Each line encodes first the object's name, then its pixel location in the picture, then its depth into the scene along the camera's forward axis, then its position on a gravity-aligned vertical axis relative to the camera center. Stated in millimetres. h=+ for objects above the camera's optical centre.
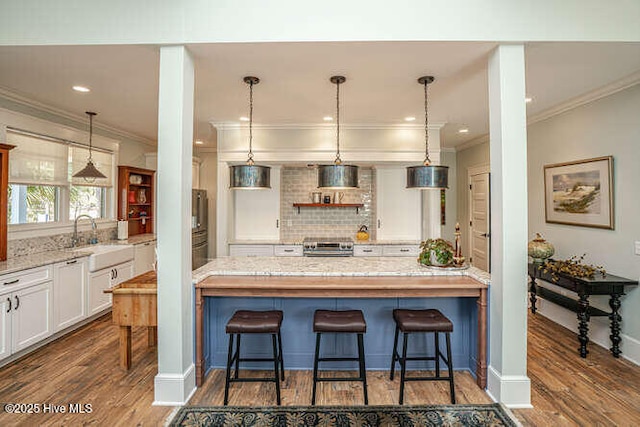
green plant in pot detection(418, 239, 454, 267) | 2867 -339
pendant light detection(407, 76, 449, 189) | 2781 +350
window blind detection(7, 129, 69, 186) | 3553 +674
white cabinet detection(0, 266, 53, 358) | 2795 -855
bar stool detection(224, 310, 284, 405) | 2311 -804
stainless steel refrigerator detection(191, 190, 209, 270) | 5762 -161
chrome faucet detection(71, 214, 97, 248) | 4281 -228
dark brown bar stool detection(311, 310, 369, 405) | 2311 -808
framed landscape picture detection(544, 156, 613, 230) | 3275 +265
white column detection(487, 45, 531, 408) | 2301 -92
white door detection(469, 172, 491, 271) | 5520 -72
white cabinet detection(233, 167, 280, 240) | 5164 +12
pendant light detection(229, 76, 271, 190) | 2799 +350
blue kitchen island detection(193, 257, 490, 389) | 2680 -805
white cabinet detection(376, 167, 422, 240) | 5219 +170
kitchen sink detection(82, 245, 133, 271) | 3832 -490
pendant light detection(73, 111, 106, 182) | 4039 +571
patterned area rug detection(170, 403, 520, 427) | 2133 -1372
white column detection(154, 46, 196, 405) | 2326 -103
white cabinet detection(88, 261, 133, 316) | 3852 -839
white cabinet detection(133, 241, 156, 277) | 4676 -611
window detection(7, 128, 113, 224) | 3602 +447
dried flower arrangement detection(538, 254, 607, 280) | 3131 -537
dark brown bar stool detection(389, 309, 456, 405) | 2330 -809
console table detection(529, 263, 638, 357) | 2967 -762
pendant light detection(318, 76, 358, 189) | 2713 +343
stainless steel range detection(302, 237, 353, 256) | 4914 -486
